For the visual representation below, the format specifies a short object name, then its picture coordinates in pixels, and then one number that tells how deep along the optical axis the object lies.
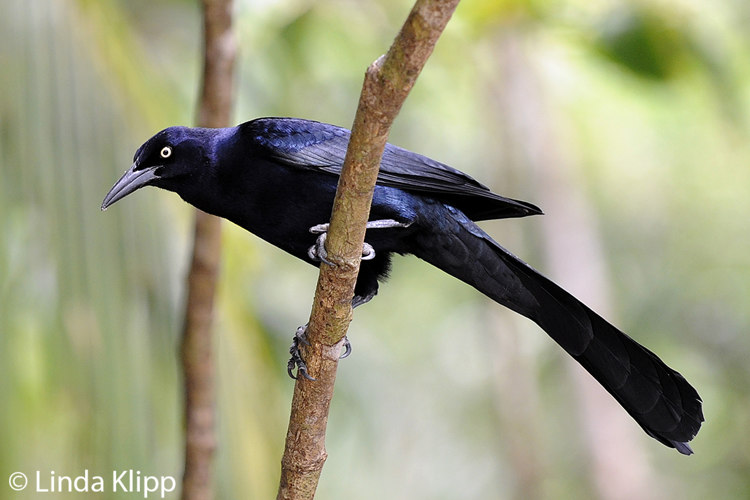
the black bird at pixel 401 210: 6.81
